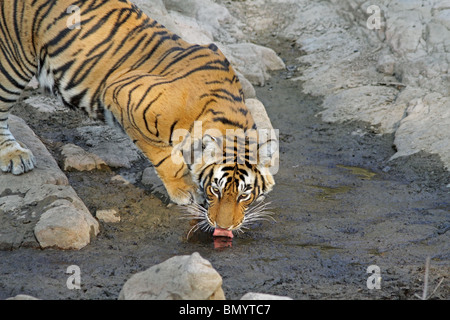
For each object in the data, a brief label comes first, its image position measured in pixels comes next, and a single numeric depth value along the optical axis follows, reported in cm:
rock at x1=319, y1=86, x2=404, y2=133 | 1533
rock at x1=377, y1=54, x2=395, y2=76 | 1680
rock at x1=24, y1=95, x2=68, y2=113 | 1521
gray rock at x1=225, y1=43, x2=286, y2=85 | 1816
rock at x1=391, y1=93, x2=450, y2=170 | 1353
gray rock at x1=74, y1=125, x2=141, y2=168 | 1280
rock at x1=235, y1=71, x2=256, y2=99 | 1641
